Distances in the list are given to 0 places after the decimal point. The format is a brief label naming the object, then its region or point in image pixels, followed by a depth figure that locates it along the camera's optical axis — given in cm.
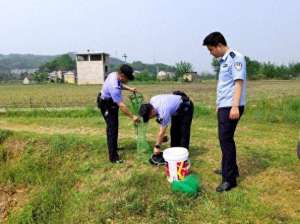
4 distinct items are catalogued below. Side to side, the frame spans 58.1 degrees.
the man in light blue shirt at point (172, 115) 389
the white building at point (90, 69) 4425
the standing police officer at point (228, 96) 320
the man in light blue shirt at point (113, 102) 409
